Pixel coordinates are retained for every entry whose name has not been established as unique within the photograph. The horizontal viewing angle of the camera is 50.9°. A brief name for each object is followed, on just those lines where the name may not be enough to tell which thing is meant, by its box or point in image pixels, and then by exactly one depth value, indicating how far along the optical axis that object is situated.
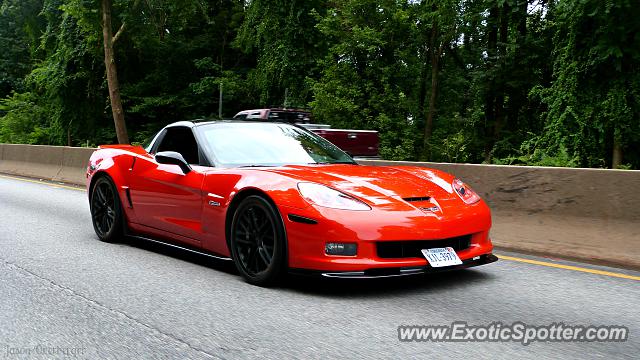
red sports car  4.82
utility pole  33.34
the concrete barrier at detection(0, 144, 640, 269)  6.41
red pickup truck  16.24
